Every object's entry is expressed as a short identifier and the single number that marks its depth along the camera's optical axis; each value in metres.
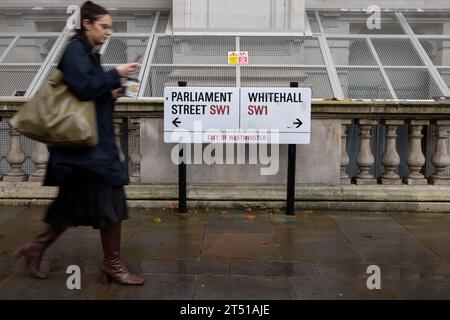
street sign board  6.35
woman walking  3.78
